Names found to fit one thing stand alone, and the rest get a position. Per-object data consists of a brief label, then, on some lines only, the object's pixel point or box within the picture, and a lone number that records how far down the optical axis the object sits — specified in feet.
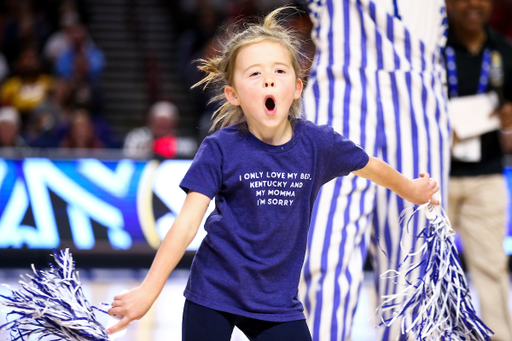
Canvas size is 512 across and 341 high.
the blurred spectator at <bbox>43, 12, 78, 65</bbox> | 58.90
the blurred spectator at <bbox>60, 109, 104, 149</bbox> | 44.14
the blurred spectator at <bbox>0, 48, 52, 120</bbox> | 54.65
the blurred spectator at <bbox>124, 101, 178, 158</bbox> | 41.16
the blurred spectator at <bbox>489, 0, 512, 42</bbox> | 70.90
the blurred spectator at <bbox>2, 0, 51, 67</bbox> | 60.34
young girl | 11.34
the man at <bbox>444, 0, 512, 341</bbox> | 21.79
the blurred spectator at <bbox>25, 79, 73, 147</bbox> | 45.03
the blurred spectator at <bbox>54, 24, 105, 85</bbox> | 57.21
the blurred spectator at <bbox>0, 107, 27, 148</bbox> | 42.11
